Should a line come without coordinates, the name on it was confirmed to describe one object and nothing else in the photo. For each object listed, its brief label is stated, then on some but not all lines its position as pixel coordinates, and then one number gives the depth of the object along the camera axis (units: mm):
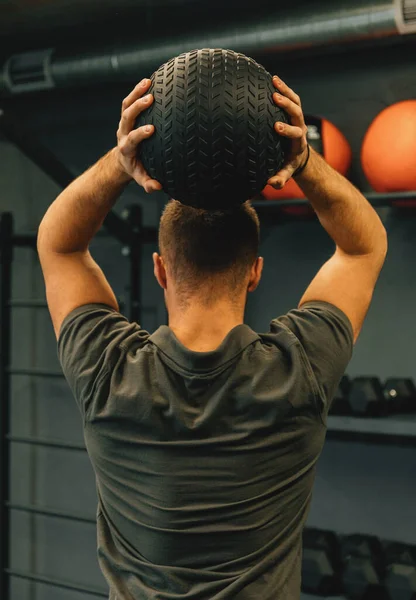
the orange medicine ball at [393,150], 2389
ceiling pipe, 2502
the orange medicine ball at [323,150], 2566
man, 1146
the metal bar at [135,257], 3057
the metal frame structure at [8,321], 3057
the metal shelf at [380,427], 2484
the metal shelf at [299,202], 2461
